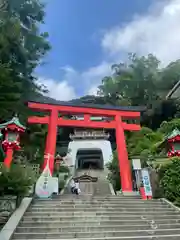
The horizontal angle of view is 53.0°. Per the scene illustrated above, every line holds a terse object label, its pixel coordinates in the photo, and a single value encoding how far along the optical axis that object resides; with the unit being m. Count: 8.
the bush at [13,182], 5.36
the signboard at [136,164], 8.55
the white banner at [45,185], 7.06
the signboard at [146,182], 7.39
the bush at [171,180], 6.69
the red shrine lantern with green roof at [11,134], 8.81
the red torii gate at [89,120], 9.41
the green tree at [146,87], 21.77
